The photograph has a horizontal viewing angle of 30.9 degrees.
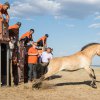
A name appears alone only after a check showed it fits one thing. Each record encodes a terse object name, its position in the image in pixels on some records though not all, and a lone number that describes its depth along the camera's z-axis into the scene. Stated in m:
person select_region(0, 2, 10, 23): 8.06
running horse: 8.30
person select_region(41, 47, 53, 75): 9.77
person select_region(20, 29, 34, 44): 9.44
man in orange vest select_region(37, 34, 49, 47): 10.33
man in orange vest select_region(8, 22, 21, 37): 8.80
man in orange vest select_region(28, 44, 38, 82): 9.31
